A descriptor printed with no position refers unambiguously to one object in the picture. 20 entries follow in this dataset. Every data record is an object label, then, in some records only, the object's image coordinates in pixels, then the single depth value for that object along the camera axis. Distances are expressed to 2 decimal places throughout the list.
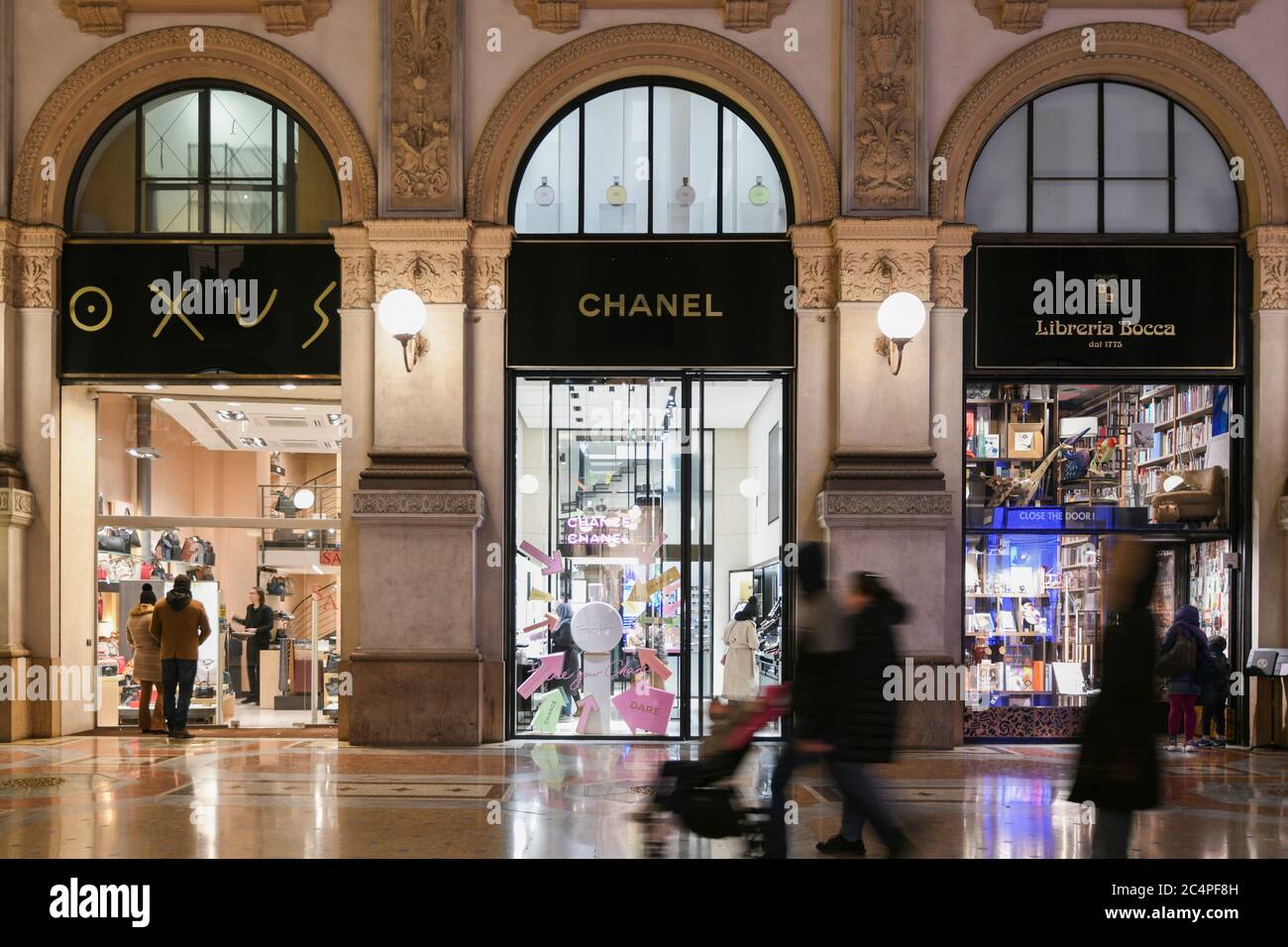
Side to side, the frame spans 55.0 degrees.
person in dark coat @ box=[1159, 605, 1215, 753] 12.52
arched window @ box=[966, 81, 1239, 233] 13.47
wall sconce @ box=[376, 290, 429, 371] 12.61
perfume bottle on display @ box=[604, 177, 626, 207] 13.44
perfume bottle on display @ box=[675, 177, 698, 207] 13.45
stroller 6.86
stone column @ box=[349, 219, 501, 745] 12.77
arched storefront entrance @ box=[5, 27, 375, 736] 13.38
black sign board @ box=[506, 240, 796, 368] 13.27
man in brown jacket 13.30
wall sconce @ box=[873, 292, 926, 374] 12.49
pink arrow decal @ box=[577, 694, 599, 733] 13.35
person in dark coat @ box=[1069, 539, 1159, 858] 6.04
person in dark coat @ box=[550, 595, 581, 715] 13.31
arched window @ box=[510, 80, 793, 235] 13.43
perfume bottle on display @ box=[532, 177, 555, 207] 13.48
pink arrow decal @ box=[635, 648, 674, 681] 13.33
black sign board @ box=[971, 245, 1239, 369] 13.27
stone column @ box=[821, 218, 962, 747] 12.66
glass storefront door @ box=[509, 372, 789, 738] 13.28
